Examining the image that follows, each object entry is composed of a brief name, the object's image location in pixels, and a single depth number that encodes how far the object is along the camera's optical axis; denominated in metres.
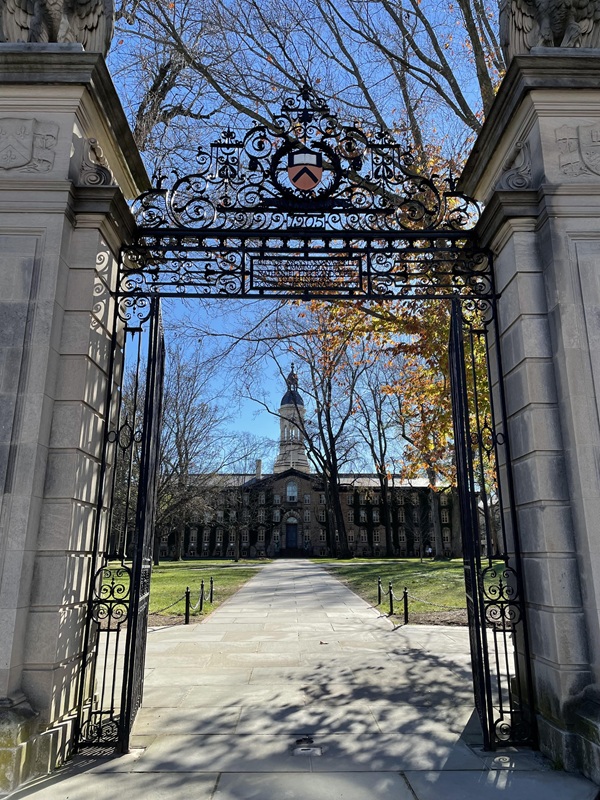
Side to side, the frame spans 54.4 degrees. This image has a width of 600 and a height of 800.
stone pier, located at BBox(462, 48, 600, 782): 4.67
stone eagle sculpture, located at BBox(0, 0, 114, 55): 5.92
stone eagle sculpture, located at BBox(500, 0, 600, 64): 5.98
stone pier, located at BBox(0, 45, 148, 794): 4.60
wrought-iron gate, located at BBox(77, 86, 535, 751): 5.70
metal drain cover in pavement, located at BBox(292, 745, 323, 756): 4.93
